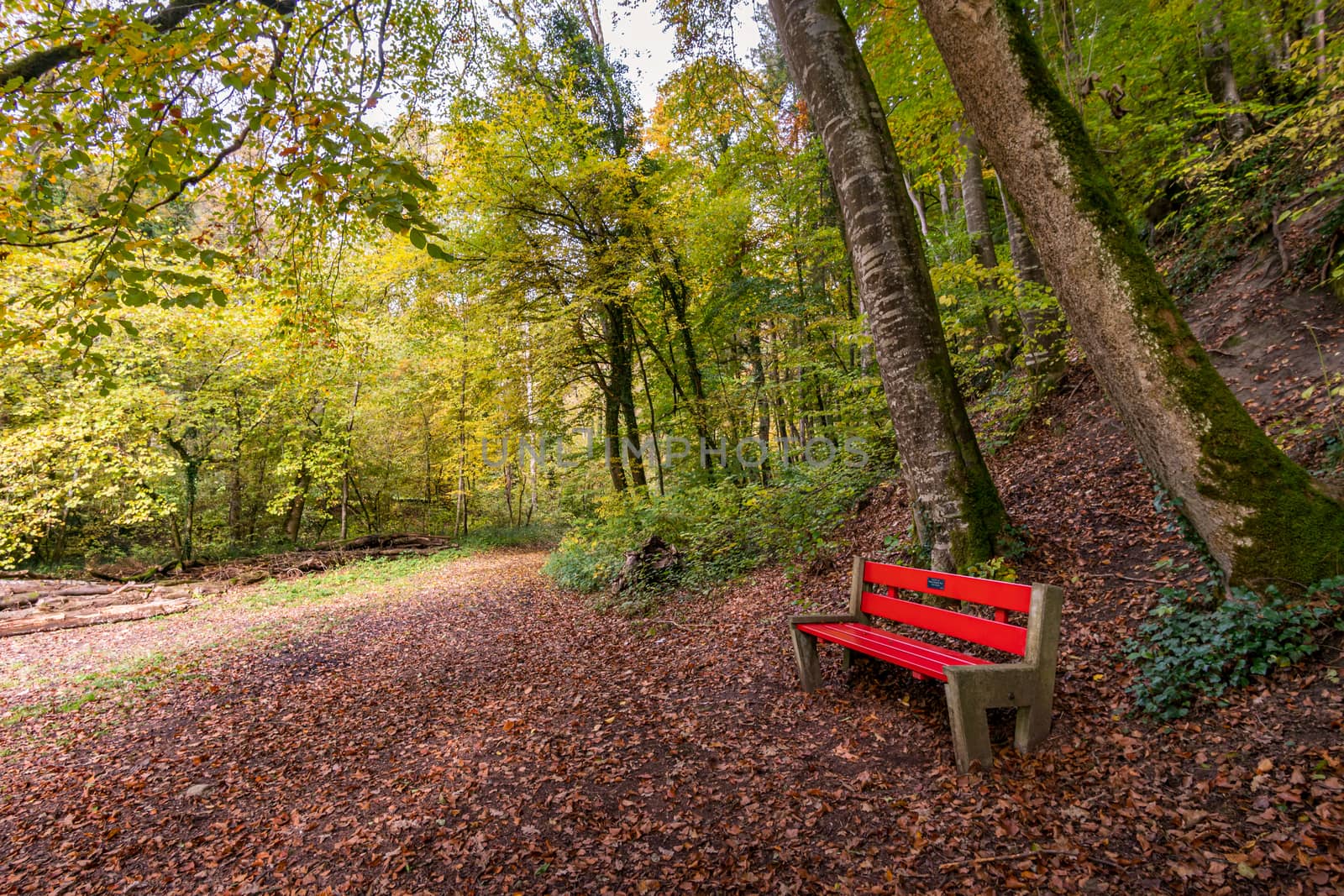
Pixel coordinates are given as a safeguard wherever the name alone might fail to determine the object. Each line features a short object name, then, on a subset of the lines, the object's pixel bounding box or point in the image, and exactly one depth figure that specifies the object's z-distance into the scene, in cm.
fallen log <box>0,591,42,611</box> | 998
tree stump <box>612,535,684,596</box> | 810
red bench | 277
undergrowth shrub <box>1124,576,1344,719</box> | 268
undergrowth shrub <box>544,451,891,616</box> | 753
